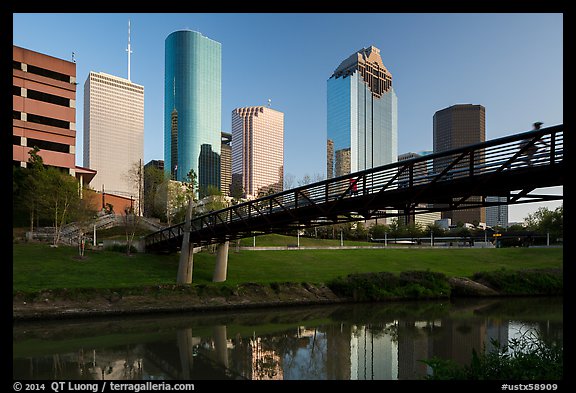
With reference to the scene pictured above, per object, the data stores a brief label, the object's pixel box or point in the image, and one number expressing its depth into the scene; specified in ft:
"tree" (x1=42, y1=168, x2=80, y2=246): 153.07
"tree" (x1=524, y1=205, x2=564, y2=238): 247.70
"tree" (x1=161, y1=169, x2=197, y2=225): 223.34
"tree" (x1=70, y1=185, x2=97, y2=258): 146.51
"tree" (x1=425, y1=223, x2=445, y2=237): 353.31
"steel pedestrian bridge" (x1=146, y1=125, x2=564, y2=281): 45.29
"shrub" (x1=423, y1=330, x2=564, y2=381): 30.04
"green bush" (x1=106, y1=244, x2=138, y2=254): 143.65
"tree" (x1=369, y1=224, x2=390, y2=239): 306.96
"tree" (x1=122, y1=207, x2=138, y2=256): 139.21
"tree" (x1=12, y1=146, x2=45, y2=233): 157.89
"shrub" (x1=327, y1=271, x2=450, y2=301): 114.32
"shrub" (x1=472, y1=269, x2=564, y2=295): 130.11
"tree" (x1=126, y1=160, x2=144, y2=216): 255.09
